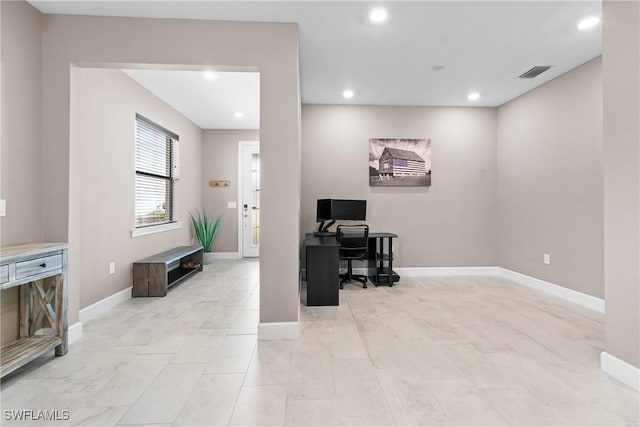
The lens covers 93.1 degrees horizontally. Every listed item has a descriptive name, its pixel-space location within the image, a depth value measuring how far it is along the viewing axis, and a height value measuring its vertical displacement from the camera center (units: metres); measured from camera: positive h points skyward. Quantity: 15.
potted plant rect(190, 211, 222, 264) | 5.77 -0.33
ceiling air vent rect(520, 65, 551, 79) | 3.52 +1.73
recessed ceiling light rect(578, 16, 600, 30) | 2.60 +1.69
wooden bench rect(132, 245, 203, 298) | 3.72 -0.77
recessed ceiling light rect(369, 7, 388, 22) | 2.46 +1.66
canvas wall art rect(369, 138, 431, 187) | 4.81 +0.84
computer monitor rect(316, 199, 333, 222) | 4.31 +0.07
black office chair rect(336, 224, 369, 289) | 4.09 -0.43
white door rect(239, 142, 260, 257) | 6.38 +0.36
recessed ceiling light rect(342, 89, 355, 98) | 4.22 +1.73
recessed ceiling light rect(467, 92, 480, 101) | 4.32 +1.74
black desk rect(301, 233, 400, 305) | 3.42 -0.66
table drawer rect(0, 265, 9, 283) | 1.81 -0.36
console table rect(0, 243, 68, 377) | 1.95 -0.65
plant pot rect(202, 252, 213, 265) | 5.87 -0.84
